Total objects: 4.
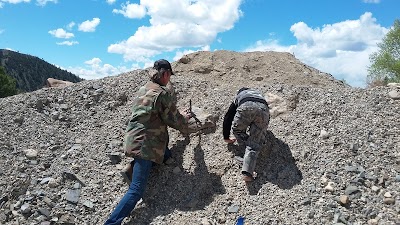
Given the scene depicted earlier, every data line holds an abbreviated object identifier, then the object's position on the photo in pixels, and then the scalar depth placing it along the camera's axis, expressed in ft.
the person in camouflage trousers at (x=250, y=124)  16.02
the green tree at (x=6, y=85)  105.81
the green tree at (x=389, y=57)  76.38
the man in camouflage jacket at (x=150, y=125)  15.56
